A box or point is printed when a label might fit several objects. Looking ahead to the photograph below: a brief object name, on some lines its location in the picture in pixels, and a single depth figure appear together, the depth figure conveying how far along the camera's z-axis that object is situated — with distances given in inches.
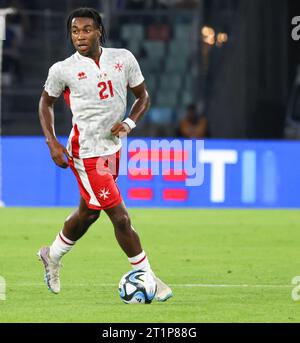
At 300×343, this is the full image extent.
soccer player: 390.9
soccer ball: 390.6
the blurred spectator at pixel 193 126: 946.7
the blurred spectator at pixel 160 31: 1125.1
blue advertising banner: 836.6
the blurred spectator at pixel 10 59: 1117.7
